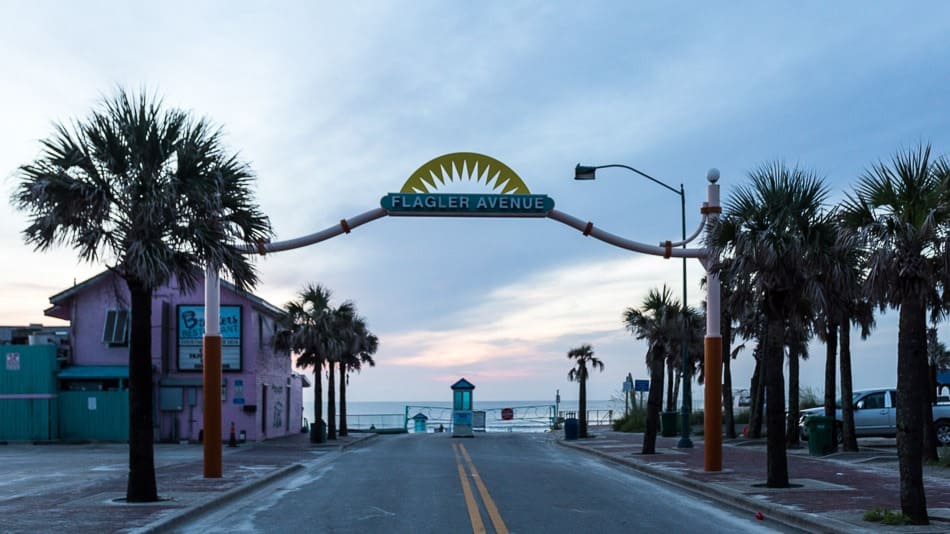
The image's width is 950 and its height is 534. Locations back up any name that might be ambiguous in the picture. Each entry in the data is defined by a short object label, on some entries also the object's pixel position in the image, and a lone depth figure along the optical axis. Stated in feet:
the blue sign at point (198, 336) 139.03
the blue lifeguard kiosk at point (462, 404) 170.81
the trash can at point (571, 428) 146.82
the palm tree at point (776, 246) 59.26
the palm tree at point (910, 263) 43.27
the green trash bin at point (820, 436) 90.02
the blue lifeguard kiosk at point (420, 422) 229.25
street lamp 104.18
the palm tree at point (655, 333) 100.17
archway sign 71.46
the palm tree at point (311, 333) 145.28
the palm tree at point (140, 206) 52.95
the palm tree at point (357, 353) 167.73
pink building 136.87
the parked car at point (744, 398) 241.65
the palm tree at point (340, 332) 149.37
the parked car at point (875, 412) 106.73
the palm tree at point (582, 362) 167.22
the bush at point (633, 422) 177.17
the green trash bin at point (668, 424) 147.02
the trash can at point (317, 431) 137.39
